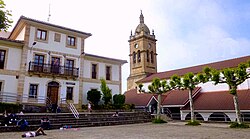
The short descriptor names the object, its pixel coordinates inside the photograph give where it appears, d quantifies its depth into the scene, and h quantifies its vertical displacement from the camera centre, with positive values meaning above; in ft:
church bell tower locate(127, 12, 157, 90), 148.30 +33.78
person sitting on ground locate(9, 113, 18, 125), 46.26 -4.62
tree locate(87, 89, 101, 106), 77.36 +1.14
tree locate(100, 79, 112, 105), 80.33 +2.37
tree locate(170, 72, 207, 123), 61.47 +5.77
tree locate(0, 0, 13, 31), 29.42 +11.98
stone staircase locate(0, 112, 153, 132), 49.16 -5.92
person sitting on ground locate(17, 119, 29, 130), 44.60 -5.47
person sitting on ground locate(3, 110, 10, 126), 45.80 -4.73
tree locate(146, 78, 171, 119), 71.31 +4.23
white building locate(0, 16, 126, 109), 64.64 +11.97
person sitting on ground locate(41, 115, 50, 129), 47.26 -5.61
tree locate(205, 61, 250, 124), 52.80 +5.96
